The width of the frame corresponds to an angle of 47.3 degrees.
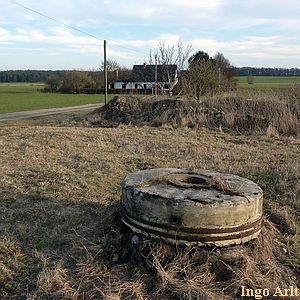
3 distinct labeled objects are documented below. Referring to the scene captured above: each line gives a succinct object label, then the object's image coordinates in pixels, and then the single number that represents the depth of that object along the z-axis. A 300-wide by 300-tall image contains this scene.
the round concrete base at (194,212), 3.32
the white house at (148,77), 27.07
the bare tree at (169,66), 27.41
